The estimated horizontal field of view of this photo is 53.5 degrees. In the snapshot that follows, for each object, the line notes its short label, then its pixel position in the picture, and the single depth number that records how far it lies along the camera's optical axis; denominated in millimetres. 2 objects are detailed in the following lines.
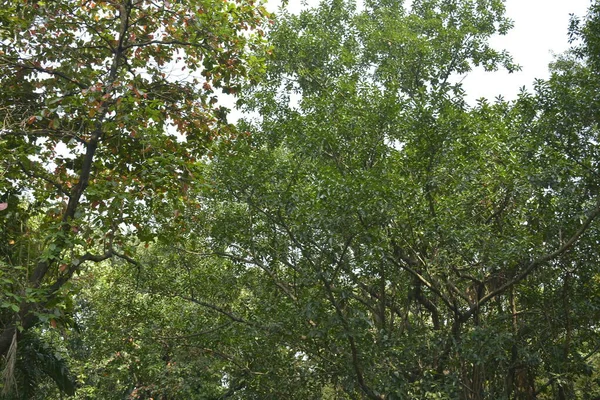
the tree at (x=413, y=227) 7027
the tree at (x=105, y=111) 5441
